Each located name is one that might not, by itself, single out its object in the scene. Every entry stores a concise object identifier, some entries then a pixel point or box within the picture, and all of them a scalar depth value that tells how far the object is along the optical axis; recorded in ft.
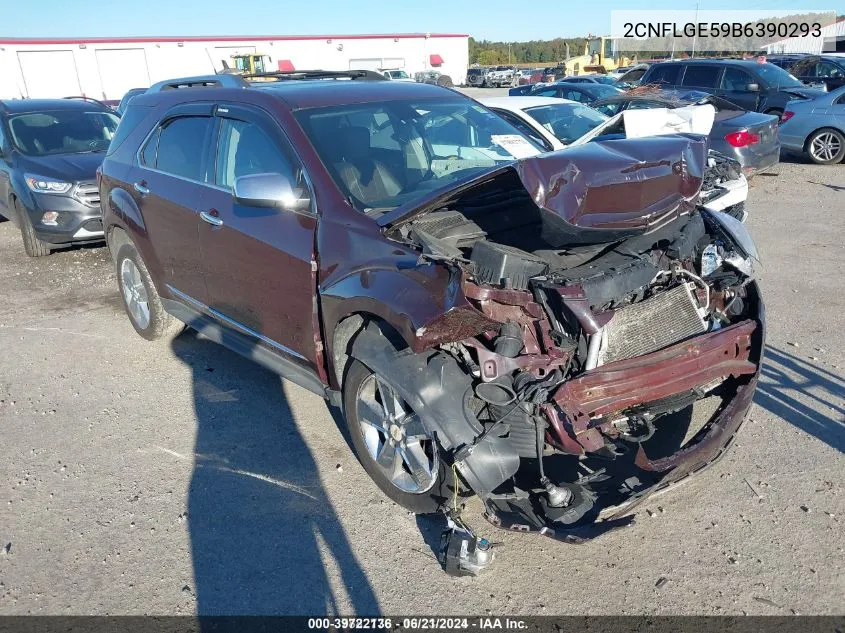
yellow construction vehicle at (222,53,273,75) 104.53
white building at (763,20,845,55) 140.66
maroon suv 10.06
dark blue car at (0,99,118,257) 28.04
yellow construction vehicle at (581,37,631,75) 143.02
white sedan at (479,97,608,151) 27.40
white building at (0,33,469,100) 107.76
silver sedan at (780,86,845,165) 41.39
